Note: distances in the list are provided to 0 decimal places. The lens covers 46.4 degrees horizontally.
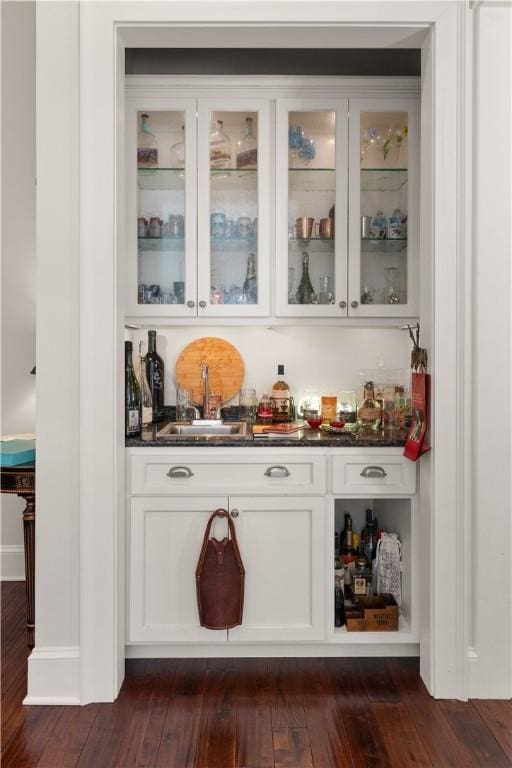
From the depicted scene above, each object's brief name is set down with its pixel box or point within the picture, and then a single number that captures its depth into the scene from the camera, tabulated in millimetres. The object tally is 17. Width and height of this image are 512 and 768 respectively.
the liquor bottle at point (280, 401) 2871
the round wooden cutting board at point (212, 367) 2973
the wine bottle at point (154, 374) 2865
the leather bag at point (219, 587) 2273
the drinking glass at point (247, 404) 2963
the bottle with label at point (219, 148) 2660
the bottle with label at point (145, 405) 2610
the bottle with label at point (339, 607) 2428
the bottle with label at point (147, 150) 2678
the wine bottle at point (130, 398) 2439
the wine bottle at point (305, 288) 2709
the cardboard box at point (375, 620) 2369
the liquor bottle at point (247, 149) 2664
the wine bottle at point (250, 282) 2707
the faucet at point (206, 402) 2906
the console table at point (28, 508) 2297
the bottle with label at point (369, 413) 2773
